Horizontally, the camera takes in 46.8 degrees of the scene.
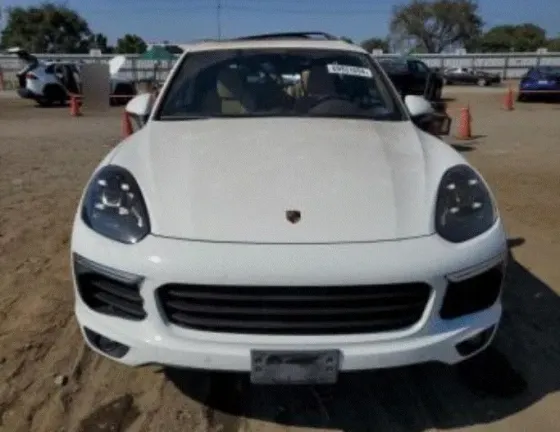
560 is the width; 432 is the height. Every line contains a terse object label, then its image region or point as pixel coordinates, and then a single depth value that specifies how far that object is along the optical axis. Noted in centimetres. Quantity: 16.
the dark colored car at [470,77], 3944
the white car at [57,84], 2105
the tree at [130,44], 6407
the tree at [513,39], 8188
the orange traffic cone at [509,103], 2031
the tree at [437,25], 8438
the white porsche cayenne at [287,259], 230
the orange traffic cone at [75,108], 1734
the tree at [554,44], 7450
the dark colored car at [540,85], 2339
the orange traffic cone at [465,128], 1225
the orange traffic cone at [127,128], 1054
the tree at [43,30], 7112
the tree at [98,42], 7586
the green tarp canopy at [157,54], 2280
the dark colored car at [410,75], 2197
